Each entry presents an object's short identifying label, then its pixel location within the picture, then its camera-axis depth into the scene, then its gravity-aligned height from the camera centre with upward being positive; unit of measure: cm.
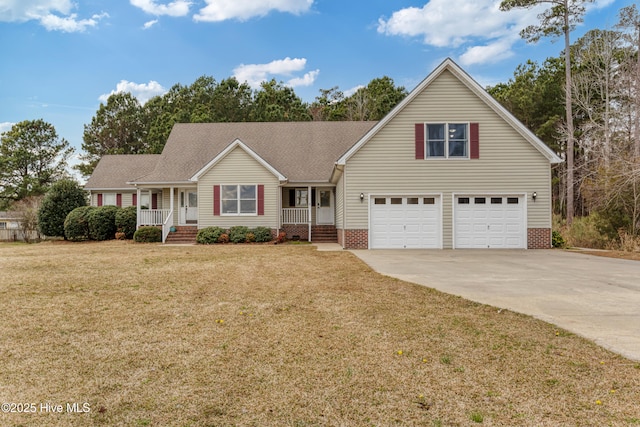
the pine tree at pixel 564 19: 2223 +1169
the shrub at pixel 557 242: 1570 -147
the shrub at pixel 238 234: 1791 -108
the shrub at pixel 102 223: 2041 -52
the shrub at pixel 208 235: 1772 -110
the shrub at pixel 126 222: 2059 -48
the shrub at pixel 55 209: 2184 +32
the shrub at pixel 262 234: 1786 -109
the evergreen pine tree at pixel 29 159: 3597 +561
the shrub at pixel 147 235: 1894 -112
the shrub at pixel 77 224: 2038 -54
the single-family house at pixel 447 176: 1539 +141
